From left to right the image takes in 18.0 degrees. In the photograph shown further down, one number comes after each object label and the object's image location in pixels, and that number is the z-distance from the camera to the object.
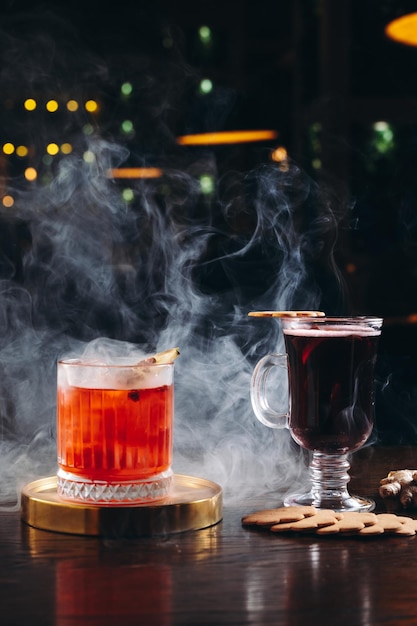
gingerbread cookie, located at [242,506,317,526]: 0.91
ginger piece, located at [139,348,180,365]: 0.96
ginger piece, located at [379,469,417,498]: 0.99
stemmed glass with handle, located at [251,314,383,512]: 0.98
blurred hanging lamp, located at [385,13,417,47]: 1.84
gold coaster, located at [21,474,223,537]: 0.89
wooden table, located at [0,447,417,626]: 0.74
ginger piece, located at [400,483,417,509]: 0.97
